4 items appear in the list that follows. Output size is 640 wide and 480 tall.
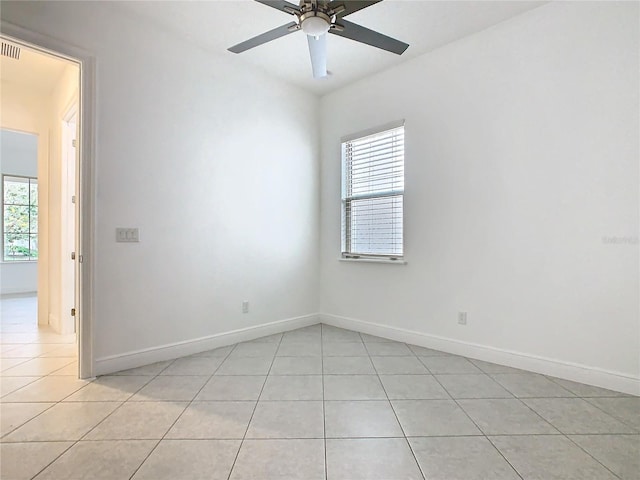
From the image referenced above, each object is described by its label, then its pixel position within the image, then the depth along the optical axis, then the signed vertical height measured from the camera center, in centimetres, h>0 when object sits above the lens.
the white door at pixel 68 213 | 369 +26
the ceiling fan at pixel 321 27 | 189 +129
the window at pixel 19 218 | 688 +37
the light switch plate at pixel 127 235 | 266 +1
